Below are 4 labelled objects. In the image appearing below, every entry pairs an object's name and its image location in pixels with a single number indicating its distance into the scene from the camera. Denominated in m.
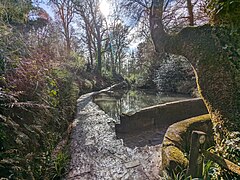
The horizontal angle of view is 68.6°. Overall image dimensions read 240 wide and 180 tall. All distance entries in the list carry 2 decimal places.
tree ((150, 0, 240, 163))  2.37
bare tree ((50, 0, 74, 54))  15.84
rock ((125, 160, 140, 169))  2.92
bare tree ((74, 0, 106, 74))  15.38
